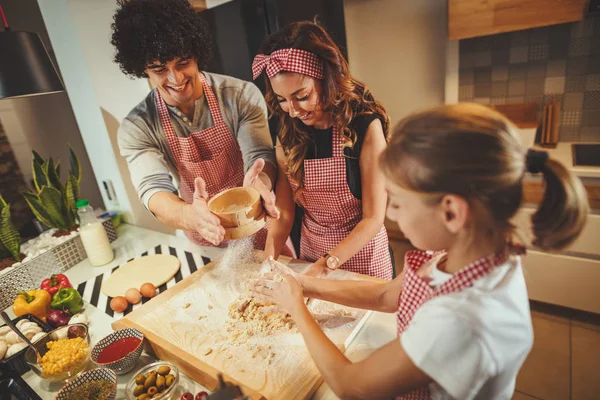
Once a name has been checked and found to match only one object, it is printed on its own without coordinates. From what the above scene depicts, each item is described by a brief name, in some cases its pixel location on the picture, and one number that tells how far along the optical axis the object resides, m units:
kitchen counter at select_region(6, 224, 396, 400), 1.05
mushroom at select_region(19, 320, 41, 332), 1.26
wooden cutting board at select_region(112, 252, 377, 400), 0.96
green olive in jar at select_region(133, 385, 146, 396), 0.98
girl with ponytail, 0.61
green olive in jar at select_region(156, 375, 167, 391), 0.98
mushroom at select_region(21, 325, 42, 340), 1.24
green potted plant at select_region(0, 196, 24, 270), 1.70
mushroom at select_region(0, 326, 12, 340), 1.27
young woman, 1.30
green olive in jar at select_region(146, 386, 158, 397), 0.96
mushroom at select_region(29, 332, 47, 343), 1.19
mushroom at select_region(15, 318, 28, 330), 1.28
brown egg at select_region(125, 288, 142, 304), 1.47
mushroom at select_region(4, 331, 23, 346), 1.22
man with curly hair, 1.37
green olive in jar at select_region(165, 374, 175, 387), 0.98
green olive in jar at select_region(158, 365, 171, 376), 1.01
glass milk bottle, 1.89
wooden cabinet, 2.02
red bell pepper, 1.53
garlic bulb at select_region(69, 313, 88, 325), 1.37
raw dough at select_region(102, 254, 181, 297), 1.60
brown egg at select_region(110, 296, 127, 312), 1.44
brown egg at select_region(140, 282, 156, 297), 1.50
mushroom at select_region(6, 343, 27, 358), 1.17
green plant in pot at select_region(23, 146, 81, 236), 1.89
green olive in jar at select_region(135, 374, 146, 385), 1.00
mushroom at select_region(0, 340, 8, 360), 1.17
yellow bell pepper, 1.42
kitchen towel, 1.51
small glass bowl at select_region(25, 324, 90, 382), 1.10
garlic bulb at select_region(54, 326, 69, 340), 1.20
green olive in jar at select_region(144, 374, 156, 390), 0.99
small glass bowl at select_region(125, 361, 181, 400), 0.95
